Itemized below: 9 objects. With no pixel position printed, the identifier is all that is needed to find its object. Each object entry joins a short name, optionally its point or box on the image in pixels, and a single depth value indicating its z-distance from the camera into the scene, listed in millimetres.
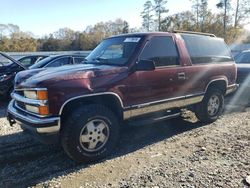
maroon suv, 2808
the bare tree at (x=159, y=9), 39510
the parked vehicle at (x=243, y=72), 6170
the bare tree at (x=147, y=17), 40379
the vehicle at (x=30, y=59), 7953
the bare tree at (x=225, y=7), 31422
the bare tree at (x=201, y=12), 33160
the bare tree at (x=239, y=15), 30574
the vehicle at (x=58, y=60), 6206
